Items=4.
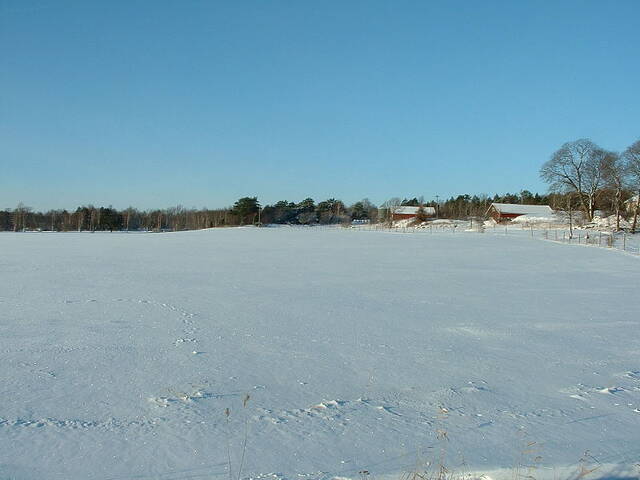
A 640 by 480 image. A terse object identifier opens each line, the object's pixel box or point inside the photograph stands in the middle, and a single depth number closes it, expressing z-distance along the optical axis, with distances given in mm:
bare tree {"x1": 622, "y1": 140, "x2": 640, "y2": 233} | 45969
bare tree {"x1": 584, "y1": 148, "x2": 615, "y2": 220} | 51750
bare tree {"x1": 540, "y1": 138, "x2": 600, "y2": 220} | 53153
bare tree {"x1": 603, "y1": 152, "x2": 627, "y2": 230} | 47469
